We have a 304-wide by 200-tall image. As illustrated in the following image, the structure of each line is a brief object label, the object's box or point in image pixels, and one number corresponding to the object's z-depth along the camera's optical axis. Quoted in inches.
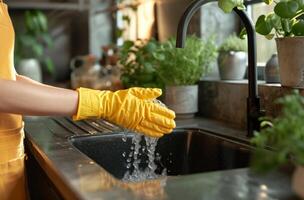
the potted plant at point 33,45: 109.5
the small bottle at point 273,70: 45.8
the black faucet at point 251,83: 41.1
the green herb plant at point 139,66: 58.3
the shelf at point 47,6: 108.5
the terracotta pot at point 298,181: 22.7
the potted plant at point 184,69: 53.4
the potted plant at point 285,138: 19.4
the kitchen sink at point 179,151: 42.6
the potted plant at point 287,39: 37.7
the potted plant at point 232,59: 54.3
